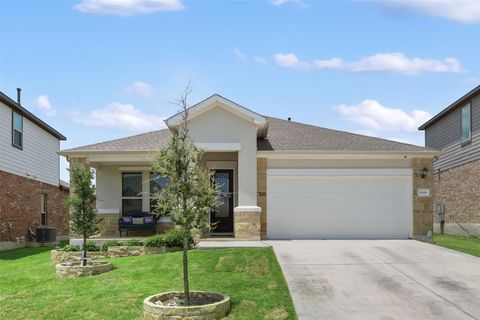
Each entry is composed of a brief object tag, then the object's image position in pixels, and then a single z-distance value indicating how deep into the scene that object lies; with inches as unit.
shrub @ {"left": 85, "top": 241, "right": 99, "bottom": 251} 641.6
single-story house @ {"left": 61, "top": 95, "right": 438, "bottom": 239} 685.9
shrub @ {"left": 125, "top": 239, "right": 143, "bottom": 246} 639.8
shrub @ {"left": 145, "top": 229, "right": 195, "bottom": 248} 602.5
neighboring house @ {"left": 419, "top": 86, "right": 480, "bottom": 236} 924.6
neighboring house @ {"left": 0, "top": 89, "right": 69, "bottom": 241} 877.8
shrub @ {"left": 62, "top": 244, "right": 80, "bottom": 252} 631.1
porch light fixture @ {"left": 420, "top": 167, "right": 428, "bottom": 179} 697.6
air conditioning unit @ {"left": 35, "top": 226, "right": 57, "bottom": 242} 944.9
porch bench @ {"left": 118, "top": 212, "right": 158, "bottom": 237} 738.8
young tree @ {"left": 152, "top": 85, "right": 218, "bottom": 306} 362.6
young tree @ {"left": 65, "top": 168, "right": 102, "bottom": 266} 554.9
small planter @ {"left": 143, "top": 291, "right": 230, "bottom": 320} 338.0
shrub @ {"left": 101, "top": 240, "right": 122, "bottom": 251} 636.1
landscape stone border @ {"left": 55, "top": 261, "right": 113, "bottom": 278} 504.1
